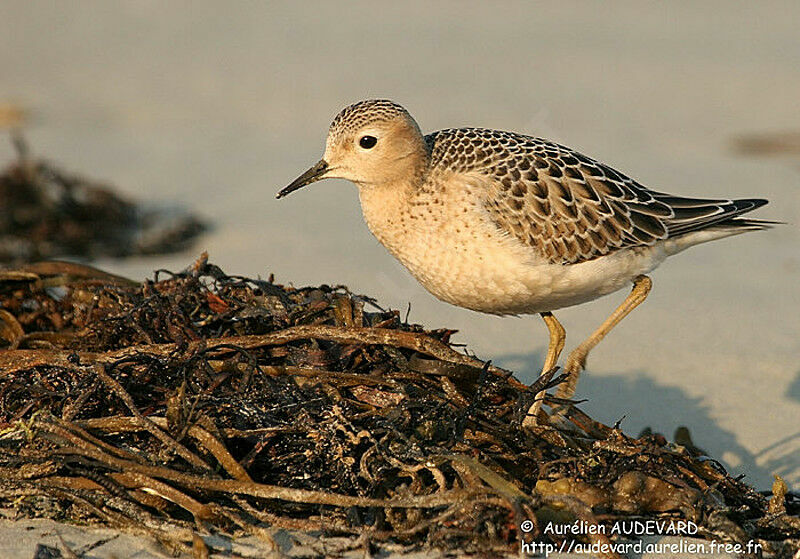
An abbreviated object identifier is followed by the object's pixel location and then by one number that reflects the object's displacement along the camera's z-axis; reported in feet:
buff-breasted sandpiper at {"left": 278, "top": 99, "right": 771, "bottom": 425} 26.89
